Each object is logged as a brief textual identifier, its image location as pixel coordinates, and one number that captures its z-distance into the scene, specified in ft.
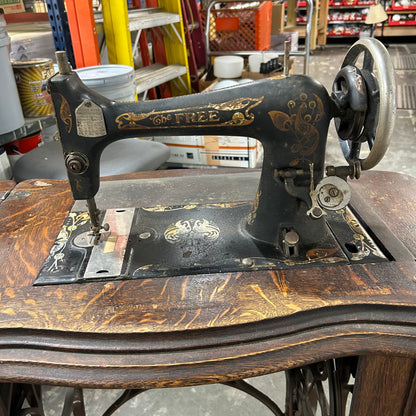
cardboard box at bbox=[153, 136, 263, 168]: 7.68
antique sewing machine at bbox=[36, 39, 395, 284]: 2.68
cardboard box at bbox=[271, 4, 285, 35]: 15.15
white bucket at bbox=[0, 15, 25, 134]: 5.04
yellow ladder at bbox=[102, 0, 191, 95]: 6.91
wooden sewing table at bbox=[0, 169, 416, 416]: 2.26
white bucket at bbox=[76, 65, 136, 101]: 5.64
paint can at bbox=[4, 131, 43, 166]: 6.31
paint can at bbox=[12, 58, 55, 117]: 5.56
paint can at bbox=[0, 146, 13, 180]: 5.74
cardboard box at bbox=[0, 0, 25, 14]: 7.38
